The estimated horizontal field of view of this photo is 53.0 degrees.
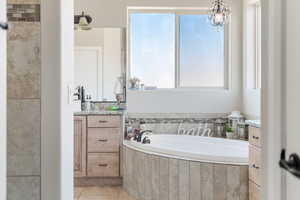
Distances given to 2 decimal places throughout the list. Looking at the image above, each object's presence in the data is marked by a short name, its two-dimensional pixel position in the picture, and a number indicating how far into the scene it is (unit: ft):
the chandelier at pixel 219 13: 11.43
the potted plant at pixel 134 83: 15.21
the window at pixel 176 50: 15.48
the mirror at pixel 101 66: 15.01
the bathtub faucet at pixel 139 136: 12.40
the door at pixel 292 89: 3.02
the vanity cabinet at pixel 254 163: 8.37
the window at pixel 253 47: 14.61
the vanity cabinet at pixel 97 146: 12.94
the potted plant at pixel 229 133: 14.20
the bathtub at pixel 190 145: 10.61
